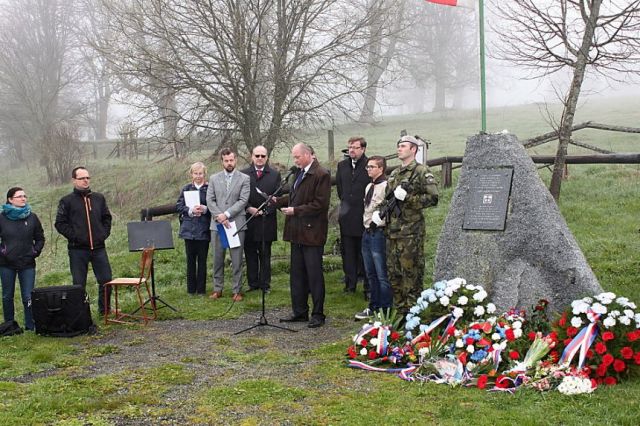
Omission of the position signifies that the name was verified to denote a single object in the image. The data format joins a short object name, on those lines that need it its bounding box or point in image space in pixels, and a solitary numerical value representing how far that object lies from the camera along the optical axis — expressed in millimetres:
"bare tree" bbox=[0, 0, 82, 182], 32688
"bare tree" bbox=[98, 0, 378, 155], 12297
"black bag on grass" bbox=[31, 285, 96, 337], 7406
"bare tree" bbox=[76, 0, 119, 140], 34134
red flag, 7055
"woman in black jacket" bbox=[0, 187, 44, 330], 7637
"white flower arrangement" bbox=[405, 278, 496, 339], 6113
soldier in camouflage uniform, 6859
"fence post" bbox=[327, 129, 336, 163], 17609
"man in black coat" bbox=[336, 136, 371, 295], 8453
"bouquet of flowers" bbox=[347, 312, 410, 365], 5926
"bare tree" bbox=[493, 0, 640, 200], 10781
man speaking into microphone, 7562
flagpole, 6576
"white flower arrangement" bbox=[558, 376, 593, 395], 4871
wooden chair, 8070
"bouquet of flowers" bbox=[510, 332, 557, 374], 5297
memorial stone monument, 6199
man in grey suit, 9062
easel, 8367
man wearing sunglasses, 9219
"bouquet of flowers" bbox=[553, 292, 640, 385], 5074
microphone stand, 7359
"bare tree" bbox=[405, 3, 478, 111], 41875
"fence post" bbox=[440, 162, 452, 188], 14750
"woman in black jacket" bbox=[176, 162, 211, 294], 9367
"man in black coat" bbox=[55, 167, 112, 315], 7949
